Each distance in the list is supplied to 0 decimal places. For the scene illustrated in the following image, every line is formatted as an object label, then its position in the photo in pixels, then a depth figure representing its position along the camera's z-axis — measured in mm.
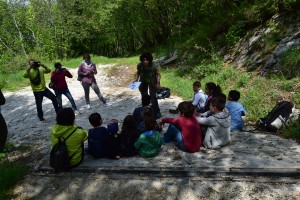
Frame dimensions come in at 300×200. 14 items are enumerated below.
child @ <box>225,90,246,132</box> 6586
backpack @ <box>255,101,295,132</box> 6430
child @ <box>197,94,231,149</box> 5465
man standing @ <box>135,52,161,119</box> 7386
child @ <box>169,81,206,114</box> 7540
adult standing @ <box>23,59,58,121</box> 8156
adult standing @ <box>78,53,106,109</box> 9336
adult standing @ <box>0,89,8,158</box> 6176
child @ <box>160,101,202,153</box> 5324
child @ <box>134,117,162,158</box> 5227
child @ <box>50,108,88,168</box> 4996
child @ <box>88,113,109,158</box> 5258
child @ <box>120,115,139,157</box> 5398
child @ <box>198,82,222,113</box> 6919
